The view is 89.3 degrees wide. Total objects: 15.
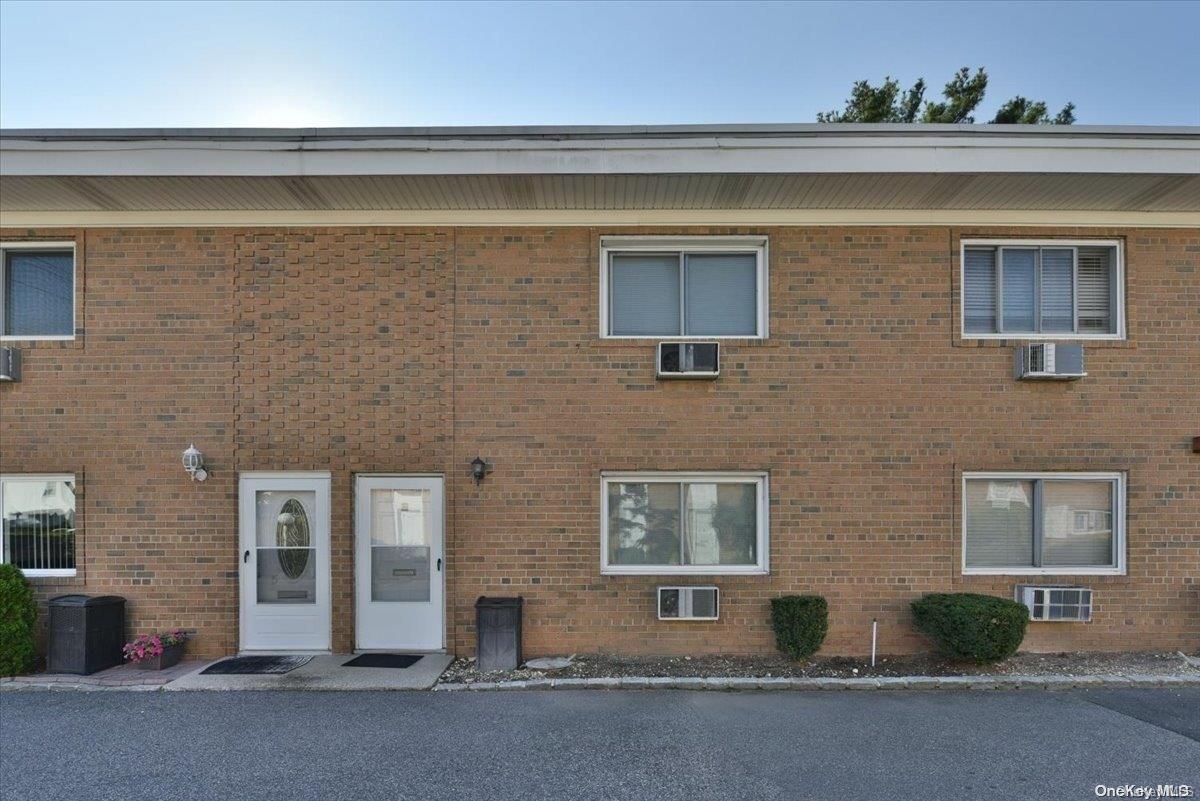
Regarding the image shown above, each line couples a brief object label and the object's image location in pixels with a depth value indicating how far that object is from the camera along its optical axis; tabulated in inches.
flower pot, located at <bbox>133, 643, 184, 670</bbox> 241.0
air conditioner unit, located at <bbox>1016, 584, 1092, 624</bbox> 252.1
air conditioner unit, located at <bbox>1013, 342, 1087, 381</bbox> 252.2
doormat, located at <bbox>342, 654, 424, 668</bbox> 244.8
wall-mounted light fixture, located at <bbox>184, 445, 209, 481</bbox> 251.6
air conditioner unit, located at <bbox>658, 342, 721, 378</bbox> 255.0
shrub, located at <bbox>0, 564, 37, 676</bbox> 230.5
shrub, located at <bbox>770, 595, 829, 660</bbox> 244.4
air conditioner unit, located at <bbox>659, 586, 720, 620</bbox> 251.1
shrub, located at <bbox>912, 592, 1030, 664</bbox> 231.3
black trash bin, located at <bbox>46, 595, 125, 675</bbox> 236.4
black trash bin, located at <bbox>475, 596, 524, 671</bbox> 243.0
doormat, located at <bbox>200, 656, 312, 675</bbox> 239.9
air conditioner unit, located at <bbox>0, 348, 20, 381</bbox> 253.0
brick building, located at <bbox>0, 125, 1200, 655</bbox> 256.4
